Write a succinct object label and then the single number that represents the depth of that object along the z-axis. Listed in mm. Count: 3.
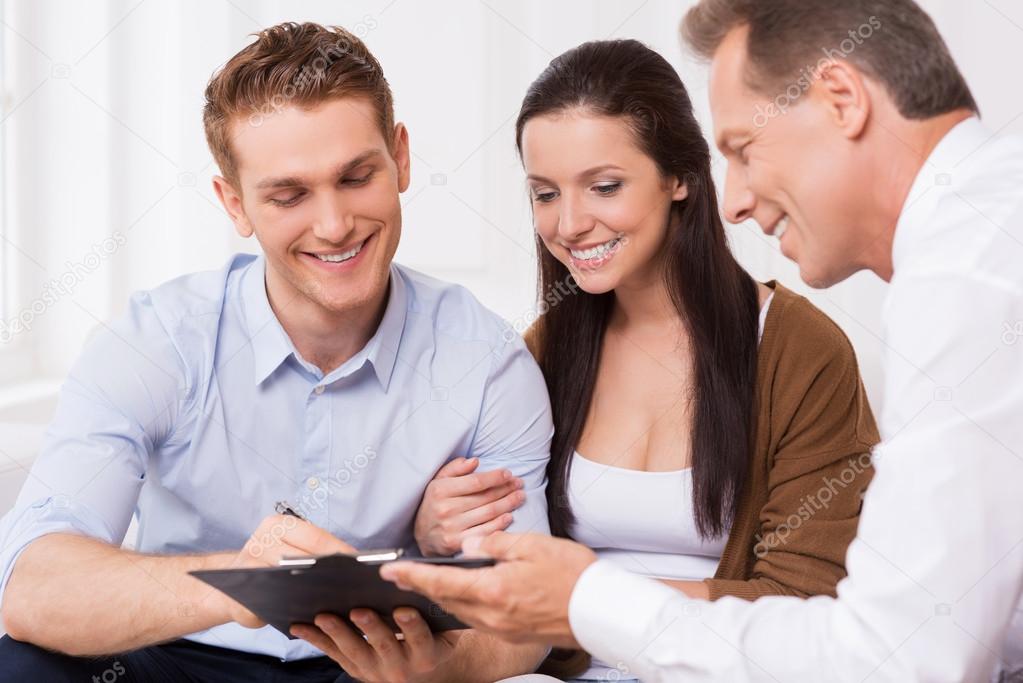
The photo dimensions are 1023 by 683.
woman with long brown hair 1898
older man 1109
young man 1756
